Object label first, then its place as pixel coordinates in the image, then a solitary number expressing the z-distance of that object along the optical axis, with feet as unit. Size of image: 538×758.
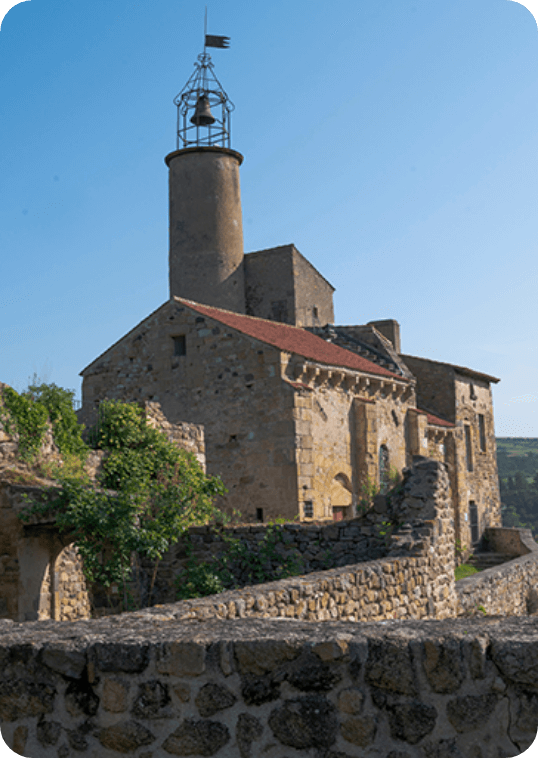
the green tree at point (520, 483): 253.44
